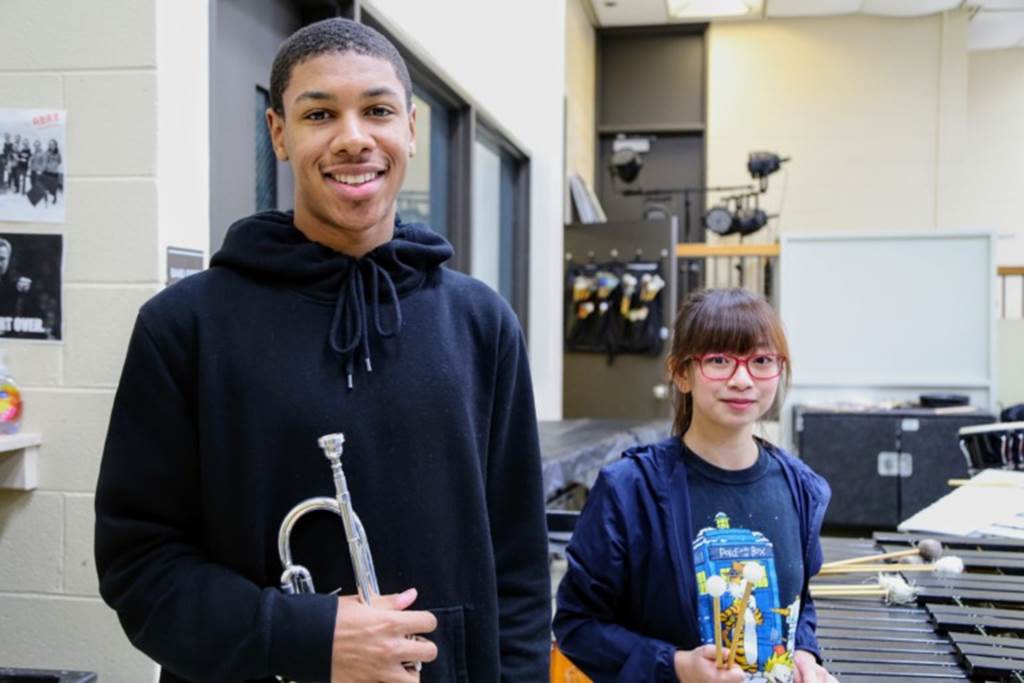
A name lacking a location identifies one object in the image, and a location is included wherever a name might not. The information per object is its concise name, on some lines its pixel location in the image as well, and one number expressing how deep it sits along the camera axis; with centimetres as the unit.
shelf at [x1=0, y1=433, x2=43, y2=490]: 156
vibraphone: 143
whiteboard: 559
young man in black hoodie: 88
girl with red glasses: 138
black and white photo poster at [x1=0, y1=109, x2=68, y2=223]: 158
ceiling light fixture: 803
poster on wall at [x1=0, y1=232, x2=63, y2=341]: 159
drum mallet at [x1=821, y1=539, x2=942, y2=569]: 202
